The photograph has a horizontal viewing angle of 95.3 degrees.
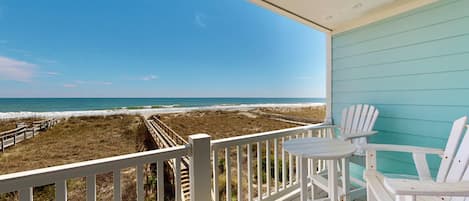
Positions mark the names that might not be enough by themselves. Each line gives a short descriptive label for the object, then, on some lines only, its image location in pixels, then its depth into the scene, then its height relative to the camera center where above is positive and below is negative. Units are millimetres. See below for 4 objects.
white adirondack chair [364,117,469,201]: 711 -334
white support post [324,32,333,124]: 2816 +280
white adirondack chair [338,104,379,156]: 2150 -233
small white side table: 1413 -367
